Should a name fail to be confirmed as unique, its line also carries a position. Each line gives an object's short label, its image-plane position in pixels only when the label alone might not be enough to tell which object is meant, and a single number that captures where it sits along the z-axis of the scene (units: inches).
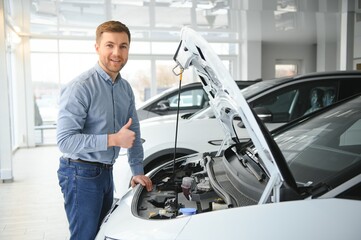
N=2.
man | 74.0
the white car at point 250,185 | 53.9
